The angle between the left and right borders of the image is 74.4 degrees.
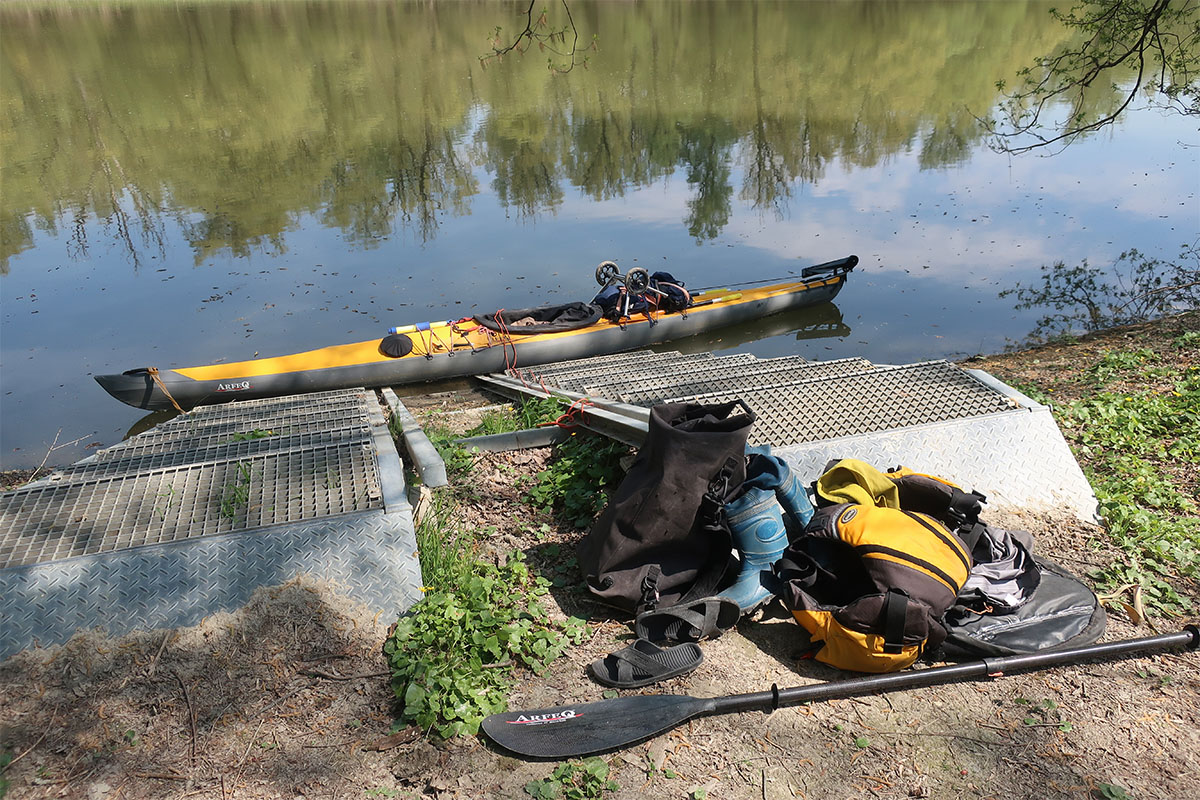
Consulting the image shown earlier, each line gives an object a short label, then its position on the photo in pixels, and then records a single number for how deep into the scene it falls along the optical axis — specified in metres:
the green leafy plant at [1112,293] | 9.51
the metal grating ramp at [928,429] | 4.04
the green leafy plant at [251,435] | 4.92
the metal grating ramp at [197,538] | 2.80
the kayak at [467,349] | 8.32
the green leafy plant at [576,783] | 2.41
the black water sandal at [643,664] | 2.89
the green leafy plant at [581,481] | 3.92
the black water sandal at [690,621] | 3.09
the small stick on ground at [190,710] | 2.54
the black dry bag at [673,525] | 3.24
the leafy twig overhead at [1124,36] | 7.44
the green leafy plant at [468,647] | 2.62
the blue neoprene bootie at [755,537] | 3.21
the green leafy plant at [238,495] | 3.16
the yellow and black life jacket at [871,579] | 2.87
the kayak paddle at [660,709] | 2.57
